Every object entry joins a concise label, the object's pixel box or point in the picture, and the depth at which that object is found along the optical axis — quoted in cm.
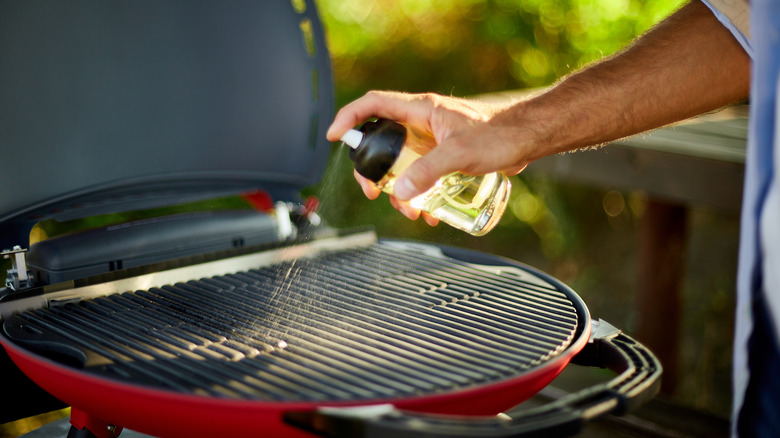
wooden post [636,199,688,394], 270
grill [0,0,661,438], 90
